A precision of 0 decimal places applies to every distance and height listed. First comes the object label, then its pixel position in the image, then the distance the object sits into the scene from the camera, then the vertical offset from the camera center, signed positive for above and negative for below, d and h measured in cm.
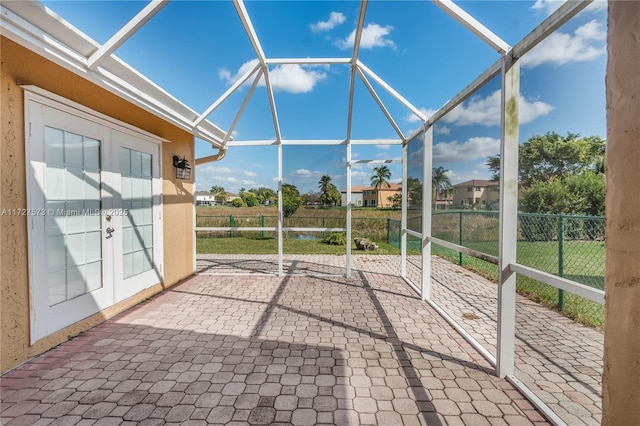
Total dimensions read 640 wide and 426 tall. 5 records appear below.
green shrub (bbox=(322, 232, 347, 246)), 875 -96
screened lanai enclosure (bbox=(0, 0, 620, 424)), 190 +109
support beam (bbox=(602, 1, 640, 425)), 99 -4
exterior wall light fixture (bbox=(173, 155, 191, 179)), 472 +69
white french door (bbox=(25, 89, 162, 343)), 246 -6
